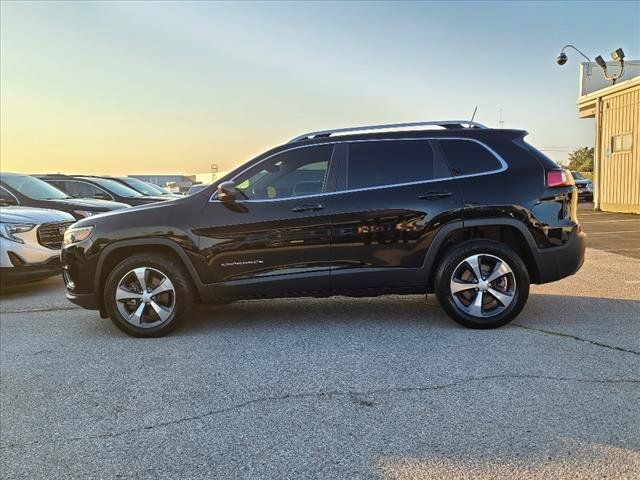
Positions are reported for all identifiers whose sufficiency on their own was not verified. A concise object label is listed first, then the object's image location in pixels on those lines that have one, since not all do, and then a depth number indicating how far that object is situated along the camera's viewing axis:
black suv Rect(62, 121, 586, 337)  4.88
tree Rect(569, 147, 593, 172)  69.98
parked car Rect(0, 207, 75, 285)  7.37
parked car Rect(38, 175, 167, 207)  12.59
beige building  16.42
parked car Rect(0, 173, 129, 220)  9.70
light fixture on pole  17.95
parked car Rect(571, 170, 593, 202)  25.61
